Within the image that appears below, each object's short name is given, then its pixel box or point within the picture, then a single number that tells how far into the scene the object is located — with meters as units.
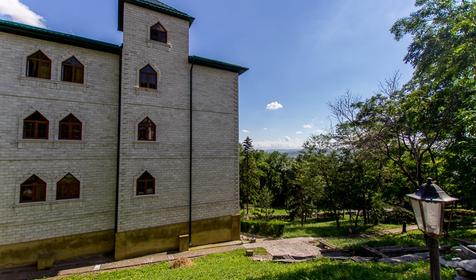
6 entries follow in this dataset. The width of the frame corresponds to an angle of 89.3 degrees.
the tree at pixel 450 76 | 8.30
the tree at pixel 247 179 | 34.12
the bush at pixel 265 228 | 18.77
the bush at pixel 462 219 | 21.18
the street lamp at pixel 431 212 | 3.10
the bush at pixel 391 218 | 28.29
